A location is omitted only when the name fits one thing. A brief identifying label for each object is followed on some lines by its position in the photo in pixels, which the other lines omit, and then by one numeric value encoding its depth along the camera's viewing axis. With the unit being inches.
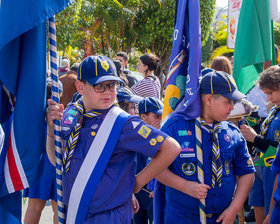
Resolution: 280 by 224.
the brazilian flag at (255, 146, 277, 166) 143.7
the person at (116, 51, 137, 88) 304.5
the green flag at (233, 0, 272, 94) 182.7
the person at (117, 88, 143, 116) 169.5
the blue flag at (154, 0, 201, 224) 126.9
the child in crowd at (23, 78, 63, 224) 167.8
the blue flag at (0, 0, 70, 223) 100.4
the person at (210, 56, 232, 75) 197.6
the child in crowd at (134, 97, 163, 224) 157.7
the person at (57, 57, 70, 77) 339.9
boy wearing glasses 99.3
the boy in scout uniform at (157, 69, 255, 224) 116.3
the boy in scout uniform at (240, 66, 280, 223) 146.9
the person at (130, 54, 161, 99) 245.6
